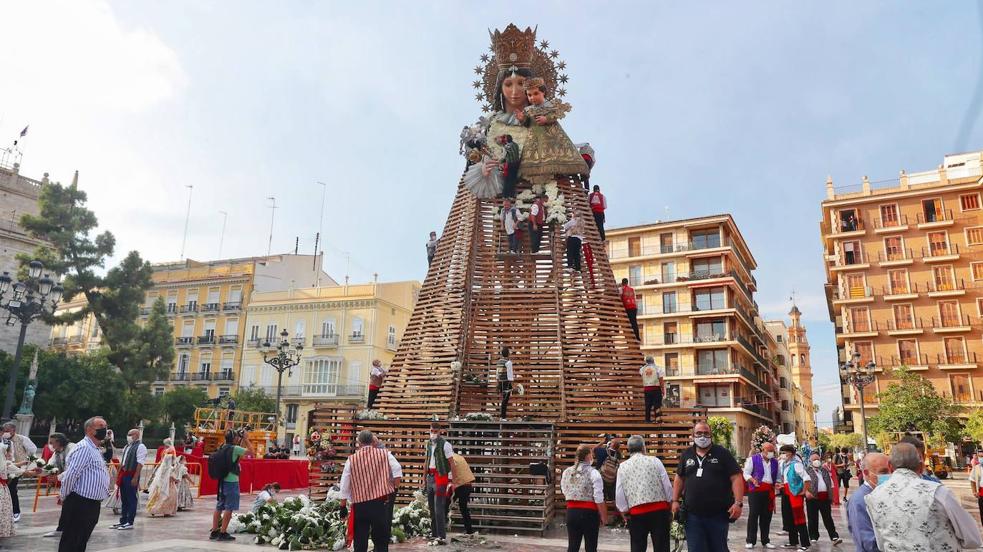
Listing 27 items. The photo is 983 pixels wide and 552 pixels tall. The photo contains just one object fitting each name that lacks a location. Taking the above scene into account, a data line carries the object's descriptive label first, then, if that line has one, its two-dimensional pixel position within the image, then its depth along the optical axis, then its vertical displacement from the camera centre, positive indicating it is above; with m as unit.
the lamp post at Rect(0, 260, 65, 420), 15.27 +2.98
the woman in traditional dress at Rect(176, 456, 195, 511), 12.77 -1.29
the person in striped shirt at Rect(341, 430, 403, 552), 6.58 -0.66
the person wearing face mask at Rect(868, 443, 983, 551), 3.93 -0.48
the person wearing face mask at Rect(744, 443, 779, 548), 9.74 -0.89
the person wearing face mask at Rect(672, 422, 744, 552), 5.84 -0.58
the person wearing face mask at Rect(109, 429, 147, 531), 10.27 -0.86
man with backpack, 9.32 -0.79
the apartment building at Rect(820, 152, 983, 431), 41.34 +10.39
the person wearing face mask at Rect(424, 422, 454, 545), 9.03 -0.74
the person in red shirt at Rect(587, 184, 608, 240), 15.48 +5.17
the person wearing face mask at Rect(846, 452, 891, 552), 4.83 -0.59
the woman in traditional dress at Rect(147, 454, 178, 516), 11.95 -1.24
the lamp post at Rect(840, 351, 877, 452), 25.83 +2.45
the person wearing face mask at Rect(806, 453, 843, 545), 9.99 -0.94
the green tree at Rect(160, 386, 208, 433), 38.72 +1.02
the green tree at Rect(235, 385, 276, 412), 40.34 +1.40
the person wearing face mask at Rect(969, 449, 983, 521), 10.73 -0.70
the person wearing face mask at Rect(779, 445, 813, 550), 9.66 -0.94
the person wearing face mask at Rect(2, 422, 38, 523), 10.12 -0.44
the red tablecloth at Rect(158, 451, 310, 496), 16.59 -1.35
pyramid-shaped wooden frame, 12.65 +1.91
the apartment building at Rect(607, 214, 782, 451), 45.00 +8.55
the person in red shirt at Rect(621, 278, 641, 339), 14.45 +2.75
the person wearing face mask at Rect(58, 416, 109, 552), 6.09 -0.68
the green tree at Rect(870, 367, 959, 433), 32.53 +1.37
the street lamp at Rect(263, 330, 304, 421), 23.22 +2.30
